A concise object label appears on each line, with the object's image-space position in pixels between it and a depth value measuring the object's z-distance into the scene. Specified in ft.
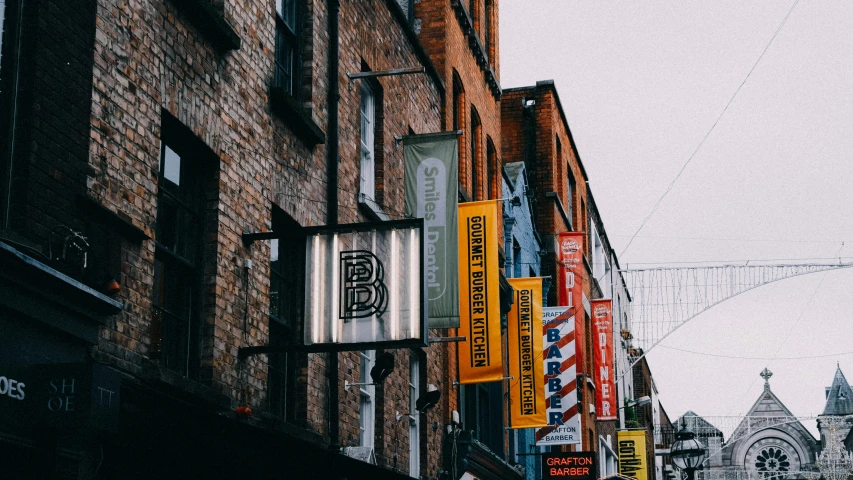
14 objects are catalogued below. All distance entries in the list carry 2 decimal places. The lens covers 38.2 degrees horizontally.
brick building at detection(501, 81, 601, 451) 111.14
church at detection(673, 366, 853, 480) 379.14
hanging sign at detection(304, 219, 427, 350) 39.42
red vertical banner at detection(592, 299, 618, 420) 121.49
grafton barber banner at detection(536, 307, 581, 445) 90.33
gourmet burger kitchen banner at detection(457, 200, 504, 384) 64.39
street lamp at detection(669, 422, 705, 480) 70.49
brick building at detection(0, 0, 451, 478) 26.61
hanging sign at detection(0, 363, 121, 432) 25.48
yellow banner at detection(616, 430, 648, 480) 145.07
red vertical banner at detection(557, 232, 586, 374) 109.29
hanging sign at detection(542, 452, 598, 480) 87.51
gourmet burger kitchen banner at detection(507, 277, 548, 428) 80.02
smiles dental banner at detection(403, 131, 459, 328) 57.47
